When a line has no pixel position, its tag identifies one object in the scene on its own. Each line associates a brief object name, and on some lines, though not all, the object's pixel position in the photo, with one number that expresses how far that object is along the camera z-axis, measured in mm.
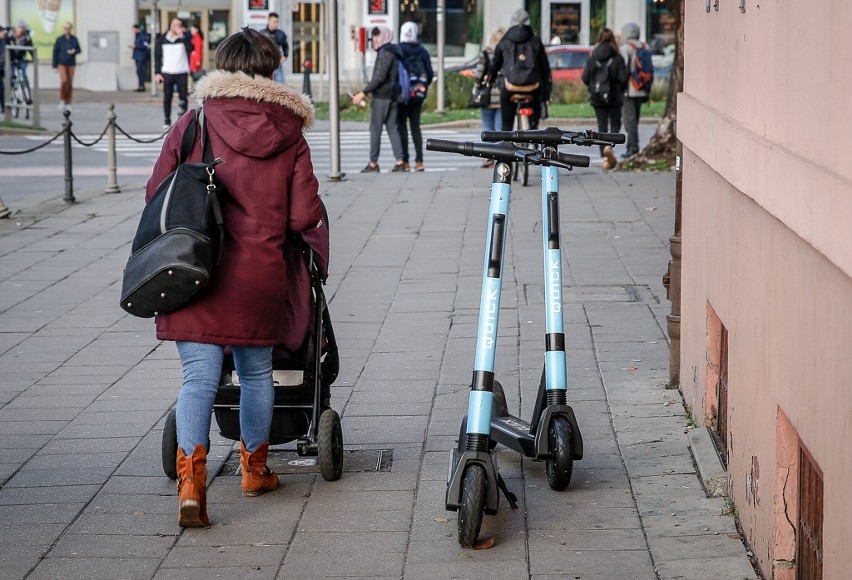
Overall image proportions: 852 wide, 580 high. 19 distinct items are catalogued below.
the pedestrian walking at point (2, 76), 30688
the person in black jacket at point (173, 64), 27761
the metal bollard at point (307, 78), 35750
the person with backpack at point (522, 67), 17031
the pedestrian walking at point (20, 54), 29422
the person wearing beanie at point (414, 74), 17891
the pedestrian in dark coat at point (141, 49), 43562
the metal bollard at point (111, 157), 16859
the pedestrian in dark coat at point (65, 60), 34750
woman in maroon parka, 4938
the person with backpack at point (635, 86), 20000
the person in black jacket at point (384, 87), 17641
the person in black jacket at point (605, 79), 19312
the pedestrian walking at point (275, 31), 25562
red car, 37562
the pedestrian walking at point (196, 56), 34562
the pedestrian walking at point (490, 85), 17788
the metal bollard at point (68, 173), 15539
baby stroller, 5363
